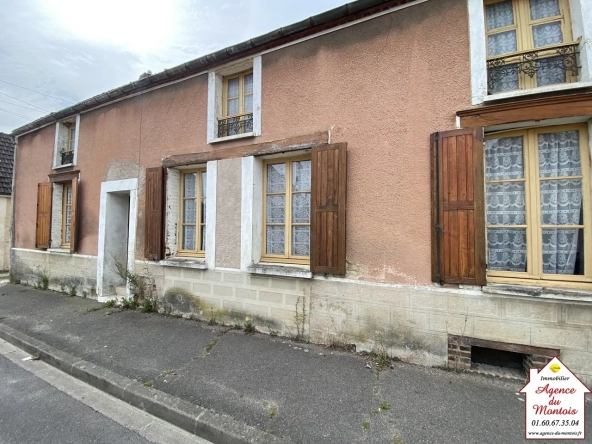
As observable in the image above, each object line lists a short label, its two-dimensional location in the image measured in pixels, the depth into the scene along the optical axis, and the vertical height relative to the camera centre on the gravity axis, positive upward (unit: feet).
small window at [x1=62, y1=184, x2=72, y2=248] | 24.55 +1.71
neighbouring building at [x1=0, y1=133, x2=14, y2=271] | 32.68 +2.47
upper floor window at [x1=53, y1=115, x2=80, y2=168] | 24.40 +8.03
